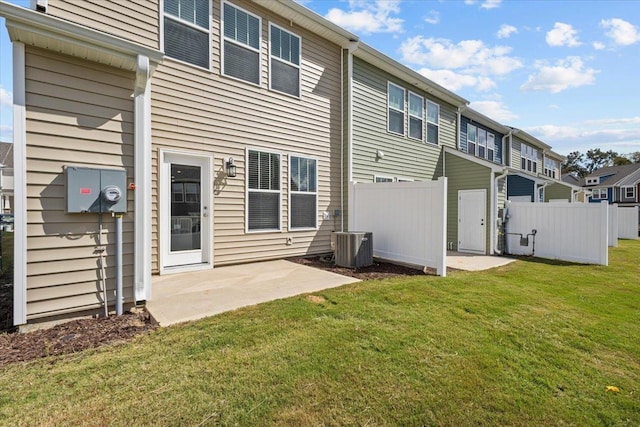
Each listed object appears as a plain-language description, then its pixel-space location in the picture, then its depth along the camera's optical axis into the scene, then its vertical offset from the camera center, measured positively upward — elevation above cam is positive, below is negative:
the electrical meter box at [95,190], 3.23 +0.20
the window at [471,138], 12.98 +3.03
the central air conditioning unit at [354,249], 6.48 -0.85
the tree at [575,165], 55.47 +8.19
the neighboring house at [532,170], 11.64 +2.43
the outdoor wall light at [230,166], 5.93 +0.81
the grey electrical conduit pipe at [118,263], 3.49 -0.62
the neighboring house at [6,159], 21.39 +3.32
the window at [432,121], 10.84 +3.15
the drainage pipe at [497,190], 9.23 +0.56
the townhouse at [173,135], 3.11 +1.09
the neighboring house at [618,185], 30.55 +2.58
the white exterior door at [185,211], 5.35 -0.05
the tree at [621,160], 50.59 +8.27
